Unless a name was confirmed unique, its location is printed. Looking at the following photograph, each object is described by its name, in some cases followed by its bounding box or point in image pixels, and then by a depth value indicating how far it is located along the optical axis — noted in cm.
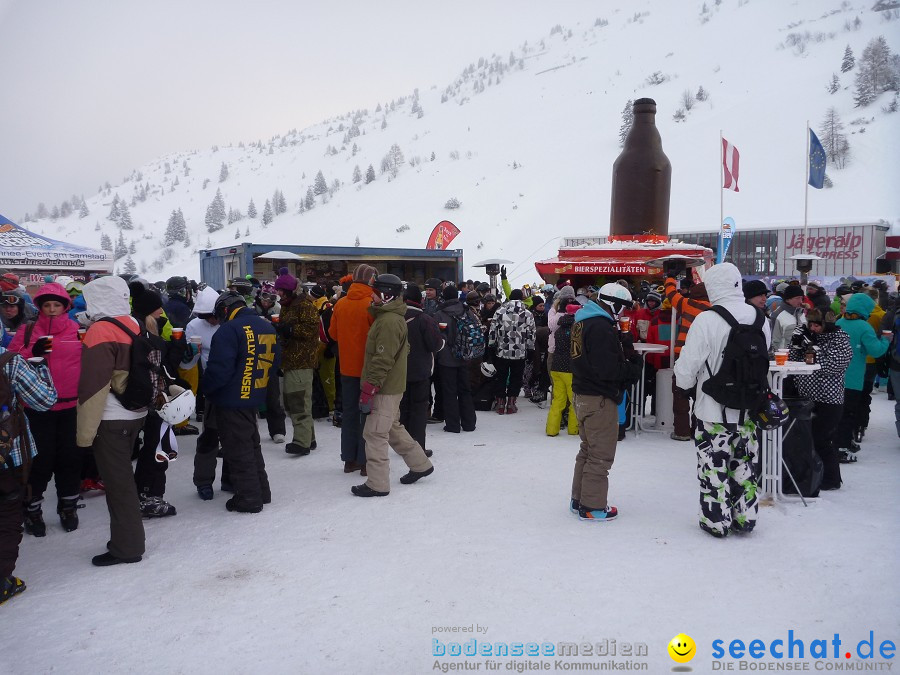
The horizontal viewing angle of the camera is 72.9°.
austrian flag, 1645
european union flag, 1862
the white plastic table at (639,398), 701
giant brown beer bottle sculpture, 1450
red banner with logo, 1942
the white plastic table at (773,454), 477
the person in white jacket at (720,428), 411
